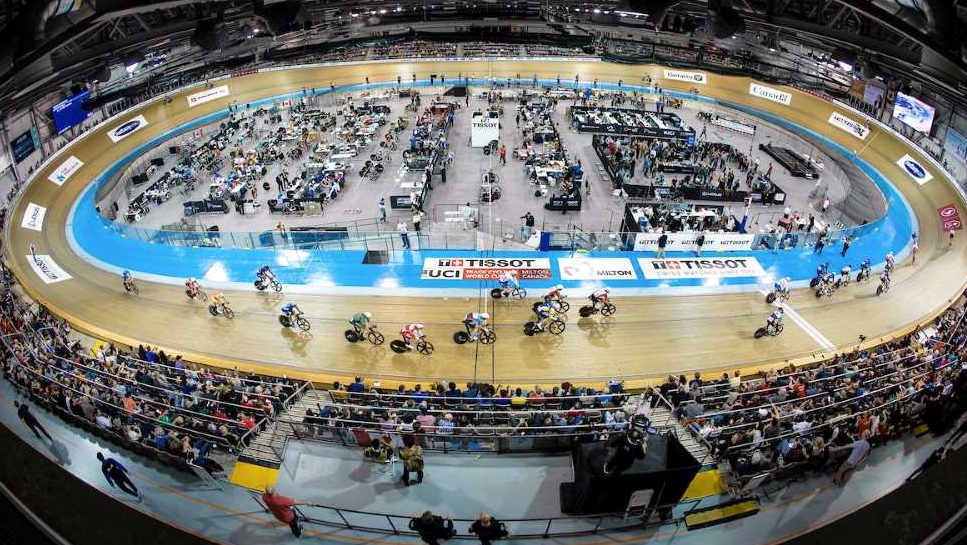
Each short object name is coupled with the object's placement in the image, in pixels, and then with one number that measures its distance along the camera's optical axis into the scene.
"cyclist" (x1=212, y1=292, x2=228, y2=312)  15.26
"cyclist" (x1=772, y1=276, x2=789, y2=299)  15.56
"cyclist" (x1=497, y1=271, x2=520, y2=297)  15.45
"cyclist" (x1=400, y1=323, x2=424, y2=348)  13.44
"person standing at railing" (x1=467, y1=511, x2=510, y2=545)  6.43
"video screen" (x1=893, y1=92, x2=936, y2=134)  24.72
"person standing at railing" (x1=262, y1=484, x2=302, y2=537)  6.82
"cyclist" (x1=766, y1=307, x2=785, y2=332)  14.28
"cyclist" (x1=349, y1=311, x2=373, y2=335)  13.59
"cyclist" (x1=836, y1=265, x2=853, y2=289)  16.44
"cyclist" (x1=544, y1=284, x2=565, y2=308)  14.36
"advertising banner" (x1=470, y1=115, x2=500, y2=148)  26.72
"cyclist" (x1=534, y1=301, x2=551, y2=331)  14.07
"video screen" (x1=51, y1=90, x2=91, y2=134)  26.81
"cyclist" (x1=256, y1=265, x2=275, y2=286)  16.06
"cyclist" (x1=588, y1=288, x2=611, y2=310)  14.94
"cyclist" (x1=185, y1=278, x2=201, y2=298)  15.94
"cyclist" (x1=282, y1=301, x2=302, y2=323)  14.36
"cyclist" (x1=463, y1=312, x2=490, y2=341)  13.54
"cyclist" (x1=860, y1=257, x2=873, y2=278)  17.19
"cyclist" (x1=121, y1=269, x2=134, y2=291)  16.69
